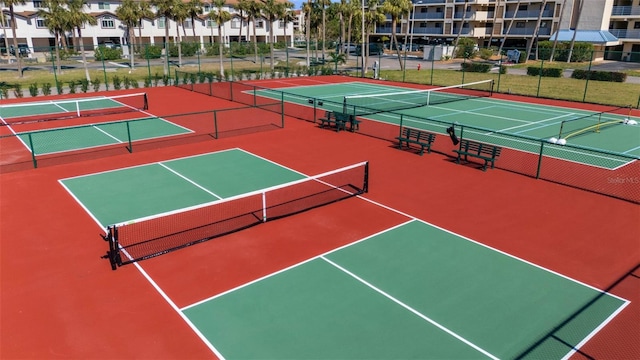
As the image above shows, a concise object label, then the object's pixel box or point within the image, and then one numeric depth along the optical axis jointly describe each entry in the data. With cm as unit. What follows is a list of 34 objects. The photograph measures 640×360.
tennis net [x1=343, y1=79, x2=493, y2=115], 2972
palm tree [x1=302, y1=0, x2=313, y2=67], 5659
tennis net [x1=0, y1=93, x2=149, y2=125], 2581
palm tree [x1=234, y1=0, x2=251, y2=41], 4689
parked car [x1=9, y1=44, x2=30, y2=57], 6774
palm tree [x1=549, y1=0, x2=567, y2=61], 6128
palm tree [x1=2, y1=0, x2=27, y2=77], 4232
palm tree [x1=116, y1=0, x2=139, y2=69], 4687
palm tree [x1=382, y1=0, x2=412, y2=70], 4816
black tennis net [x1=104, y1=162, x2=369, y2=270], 1083
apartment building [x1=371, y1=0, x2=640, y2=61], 6694
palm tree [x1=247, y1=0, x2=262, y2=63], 4681
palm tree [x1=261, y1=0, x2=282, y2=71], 4722
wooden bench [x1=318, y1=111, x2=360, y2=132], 2286
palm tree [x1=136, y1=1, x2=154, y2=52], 5266
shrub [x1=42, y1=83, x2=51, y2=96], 3331
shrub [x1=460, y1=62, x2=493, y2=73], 4811
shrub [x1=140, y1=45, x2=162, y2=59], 6538
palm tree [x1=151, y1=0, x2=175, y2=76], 4297
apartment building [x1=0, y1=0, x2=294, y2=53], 7488
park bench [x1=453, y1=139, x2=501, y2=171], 1702
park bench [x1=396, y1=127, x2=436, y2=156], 1909
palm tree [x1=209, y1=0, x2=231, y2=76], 4584
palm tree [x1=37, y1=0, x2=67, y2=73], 3744
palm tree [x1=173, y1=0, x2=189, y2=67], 4381
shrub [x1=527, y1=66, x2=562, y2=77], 4559
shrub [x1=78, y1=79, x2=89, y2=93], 3466
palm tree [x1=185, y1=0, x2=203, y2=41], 4781
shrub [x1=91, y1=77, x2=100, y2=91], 3547
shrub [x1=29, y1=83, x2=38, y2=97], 3247
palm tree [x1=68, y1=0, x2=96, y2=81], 3790
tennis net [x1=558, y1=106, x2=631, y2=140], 2285
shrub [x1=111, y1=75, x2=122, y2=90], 3612
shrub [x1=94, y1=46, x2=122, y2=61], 6231
